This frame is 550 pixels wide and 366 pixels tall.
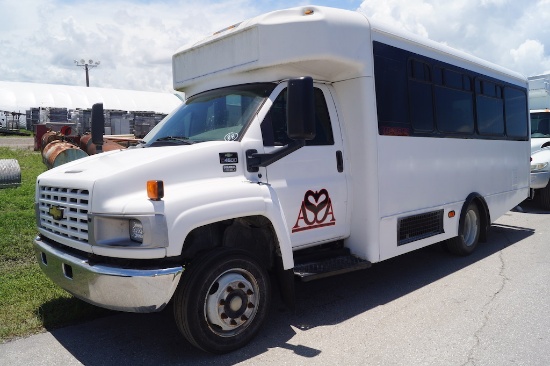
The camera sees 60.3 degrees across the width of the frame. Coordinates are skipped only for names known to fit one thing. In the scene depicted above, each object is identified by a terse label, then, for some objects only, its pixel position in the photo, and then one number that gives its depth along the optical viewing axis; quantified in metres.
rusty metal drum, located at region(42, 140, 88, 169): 12.41
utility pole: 58.56
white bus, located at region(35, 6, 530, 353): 3.52
